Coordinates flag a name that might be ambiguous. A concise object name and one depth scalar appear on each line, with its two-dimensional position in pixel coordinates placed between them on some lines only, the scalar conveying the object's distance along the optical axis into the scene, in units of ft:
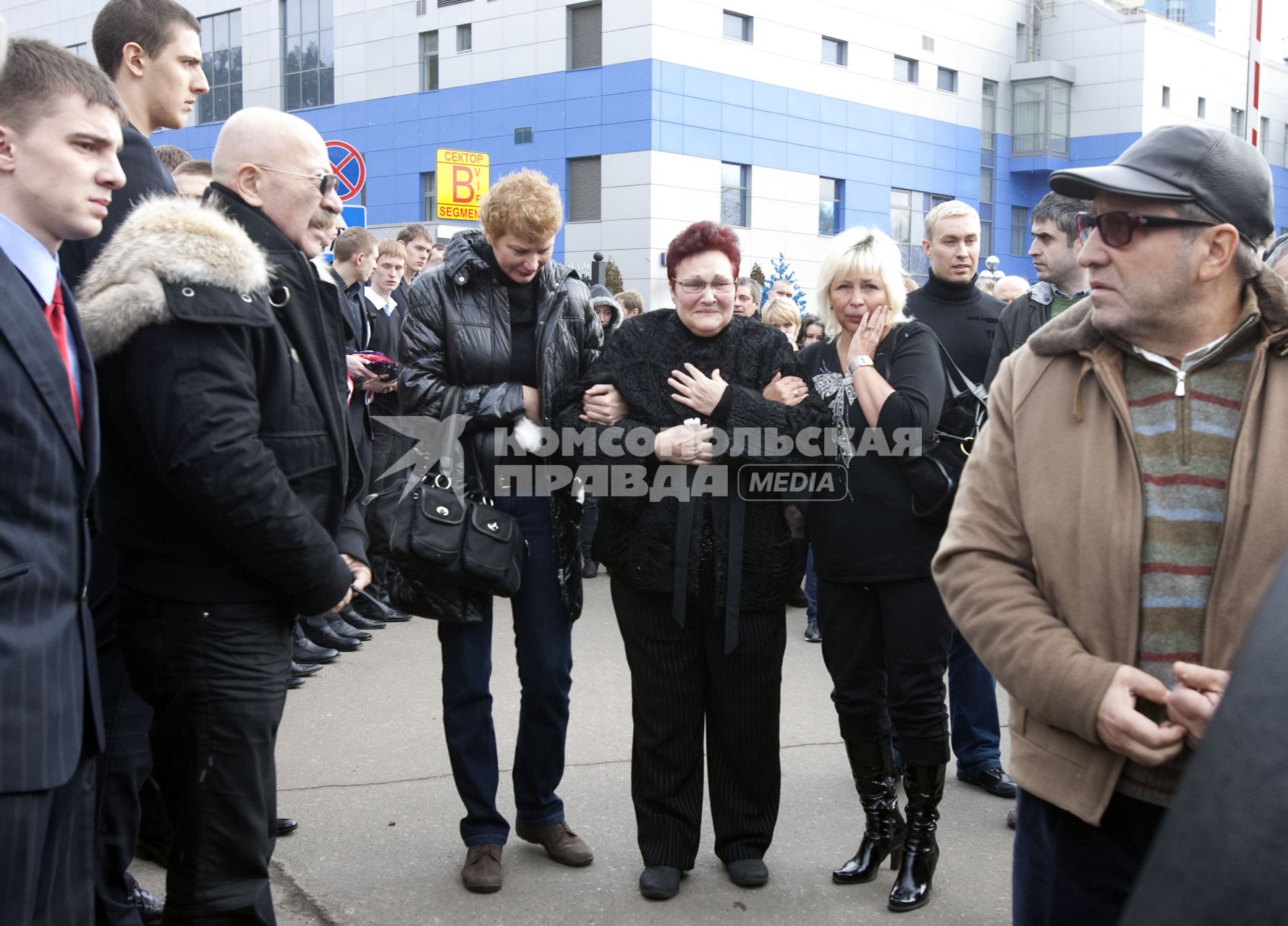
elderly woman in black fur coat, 13.05
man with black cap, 7.15
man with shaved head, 8.82
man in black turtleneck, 16.42
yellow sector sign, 43.55
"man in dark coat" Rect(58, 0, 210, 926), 10.47
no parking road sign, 38.04
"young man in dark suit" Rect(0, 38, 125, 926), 6.98
